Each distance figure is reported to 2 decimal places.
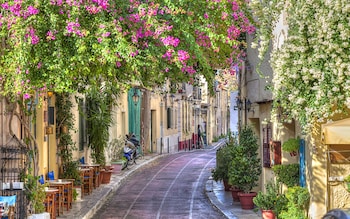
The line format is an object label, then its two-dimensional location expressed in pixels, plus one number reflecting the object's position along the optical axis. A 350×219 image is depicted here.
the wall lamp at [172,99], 48.90
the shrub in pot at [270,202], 14.10
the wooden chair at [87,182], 21.38
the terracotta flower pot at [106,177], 24.50
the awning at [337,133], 10.68
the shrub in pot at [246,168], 17.59
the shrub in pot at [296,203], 13.21
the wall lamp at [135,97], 34.38
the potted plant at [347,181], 12.14
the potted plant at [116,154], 30.11
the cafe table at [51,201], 15.34
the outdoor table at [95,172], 22.67
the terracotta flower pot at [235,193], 19.03
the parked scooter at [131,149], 31.76
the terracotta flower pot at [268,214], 14.49
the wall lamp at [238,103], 22.44
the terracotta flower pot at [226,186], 21.86
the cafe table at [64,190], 16.81
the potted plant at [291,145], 14.33
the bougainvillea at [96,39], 11.66
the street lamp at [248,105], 20.28
